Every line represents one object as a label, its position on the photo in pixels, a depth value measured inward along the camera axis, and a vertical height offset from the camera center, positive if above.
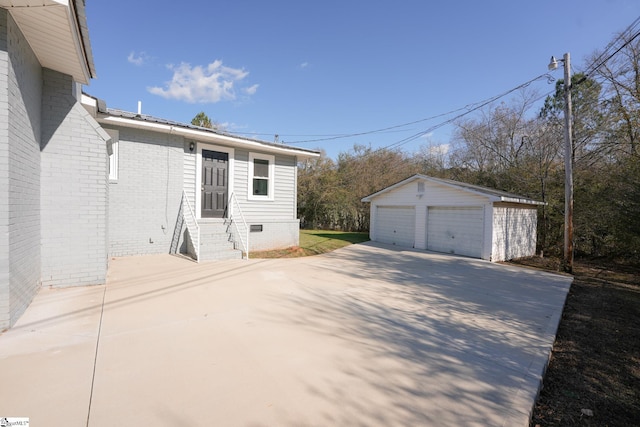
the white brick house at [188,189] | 7.90 +0.57
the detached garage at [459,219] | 10.97 -0.17
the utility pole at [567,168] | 9.28 +1.58
